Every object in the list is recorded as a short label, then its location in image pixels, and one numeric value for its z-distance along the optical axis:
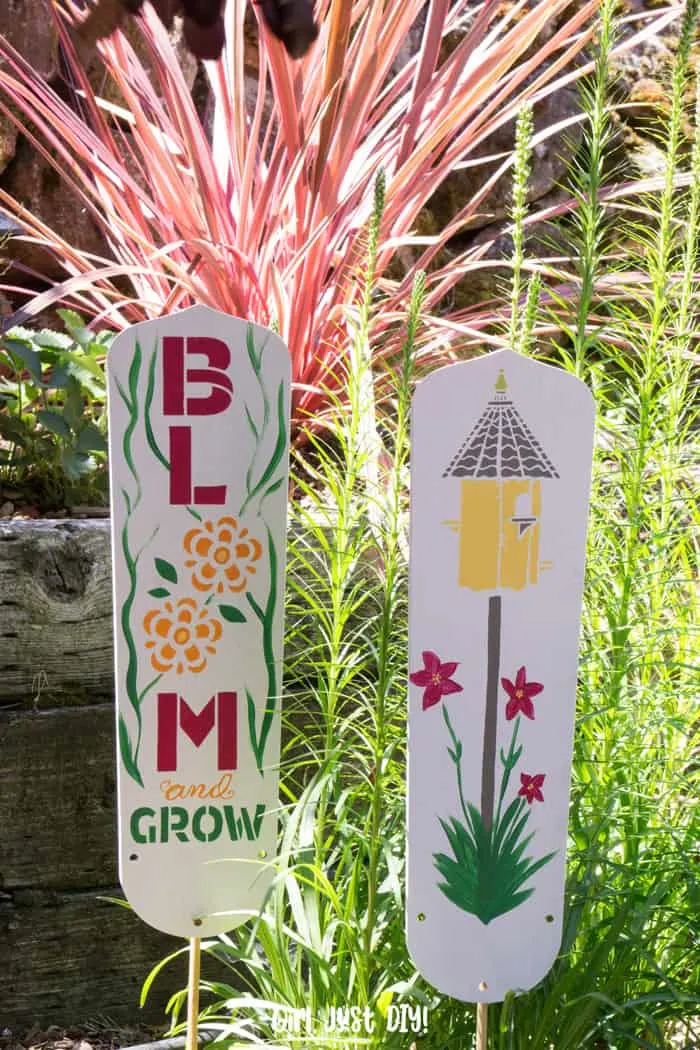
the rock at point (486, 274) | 2.70
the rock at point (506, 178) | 2.71
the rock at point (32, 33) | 2.32
